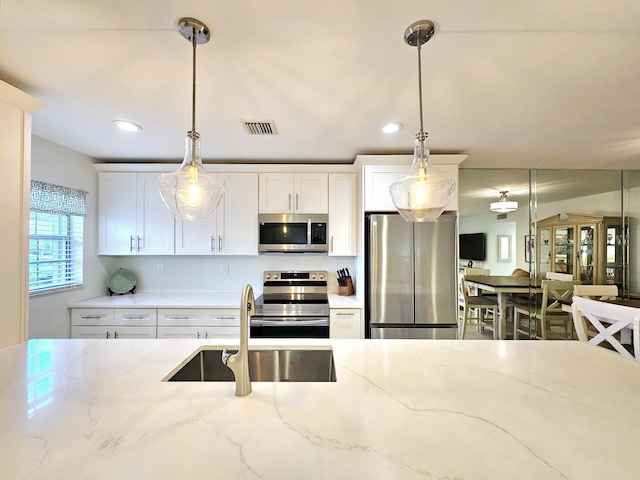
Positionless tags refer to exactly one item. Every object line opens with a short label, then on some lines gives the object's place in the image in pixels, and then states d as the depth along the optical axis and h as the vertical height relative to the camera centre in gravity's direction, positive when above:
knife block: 3.06 -0.49
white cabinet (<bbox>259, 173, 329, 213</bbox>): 2.96 +0.53
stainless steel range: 2.58 -0.68
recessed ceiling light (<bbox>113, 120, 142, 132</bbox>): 2.08 +0.87
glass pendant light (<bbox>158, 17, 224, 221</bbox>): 1.20 +0.26
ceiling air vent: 2.06 +0.87
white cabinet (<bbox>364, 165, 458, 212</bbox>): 2.66 +0.60
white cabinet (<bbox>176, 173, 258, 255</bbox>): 2.98 +0.18
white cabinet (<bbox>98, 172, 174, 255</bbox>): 2.94 +0.28
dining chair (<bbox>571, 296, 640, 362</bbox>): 1.41 -0.39
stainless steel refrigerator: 2.54 -0.33
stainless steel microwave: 2.94 +0.11
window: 2.35 +0.06
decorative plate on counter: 3.09 -0.41
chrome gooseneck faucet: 0.94 -0.39
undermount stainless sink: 1.38 -0.58
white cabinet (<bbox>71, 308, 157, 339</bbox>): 2.65 -0.74
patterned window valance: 2.31 +0.38
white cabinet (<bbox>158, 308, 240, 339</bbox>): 2.68 -0.72
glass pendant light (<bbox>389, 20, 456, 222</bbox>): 1.23 +0.25
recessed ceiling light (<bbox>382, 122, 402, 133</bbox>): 2.09 +0.87
